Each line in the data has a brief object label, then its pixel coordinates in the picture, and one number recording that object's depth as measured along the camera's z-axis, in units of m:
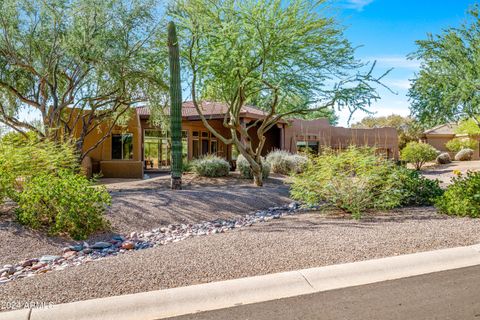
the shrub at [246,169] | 17.64
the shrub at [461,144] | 35.09
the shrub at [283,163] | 20.08
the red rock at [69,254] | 6.09
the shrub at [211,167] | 17.92
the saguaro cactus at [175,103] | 12.53
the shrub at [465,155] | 33.59
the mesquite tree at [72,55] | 13.71
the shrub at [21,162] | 7.33
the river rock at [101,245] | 6.64
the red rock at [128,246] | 6.59
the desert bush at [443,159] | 30.61
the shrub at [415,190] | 9.85
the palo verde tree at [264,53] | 11.73
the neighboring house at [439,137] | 39.09
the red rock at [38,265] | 5.62
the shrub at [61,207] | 6.83
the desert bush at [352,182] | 8.42
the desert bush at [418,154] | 28.66
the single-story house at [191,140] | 21.80
